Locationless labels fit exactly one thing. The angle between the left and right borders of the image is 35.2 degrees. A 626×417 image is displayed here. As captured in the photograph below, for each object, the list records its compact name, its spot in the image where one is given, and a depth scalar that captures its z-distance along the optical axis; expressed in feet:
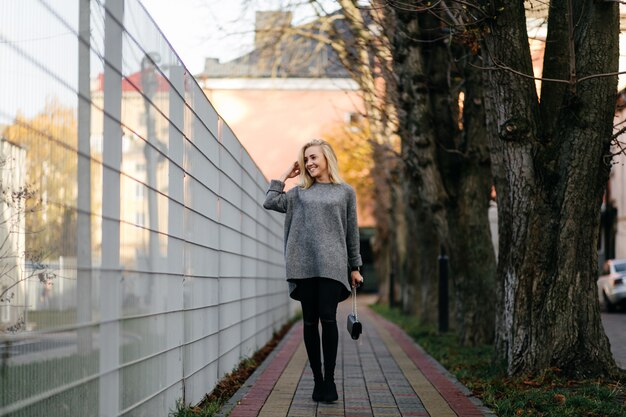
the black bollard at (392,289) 108.00
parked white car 83.46
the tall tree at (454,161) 43.47
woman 23.45
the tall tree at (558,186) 27.20
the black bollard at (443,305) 53.62
